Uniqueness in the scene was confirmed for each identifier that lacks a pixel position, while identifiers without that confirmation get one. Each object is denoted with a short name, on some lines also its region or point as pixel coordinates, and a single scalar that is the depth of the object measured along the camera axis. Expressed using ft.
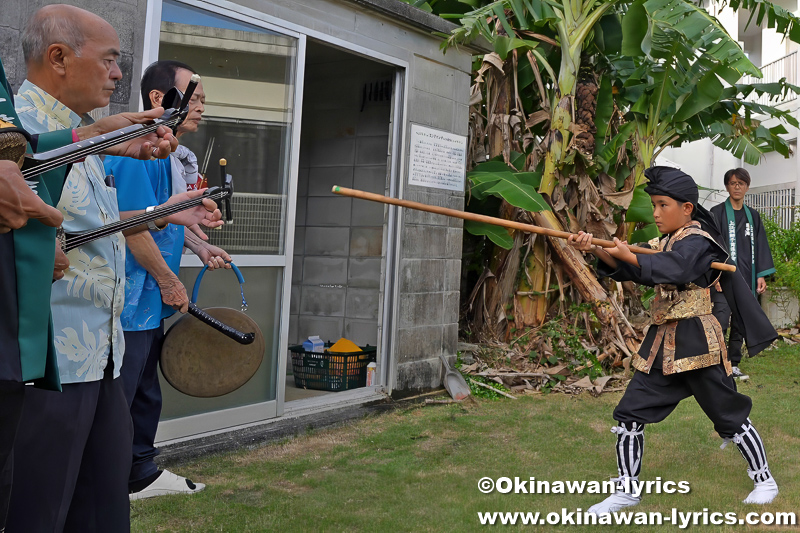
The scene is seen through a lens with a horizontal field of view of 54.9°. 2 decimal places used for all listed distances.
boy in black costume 12.80
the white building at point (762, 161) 51.67
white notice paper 20.98
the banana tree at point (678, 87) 21.88
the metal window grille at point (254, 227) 16.44
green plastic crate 21.35
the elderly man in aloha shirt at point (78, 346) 6.53
